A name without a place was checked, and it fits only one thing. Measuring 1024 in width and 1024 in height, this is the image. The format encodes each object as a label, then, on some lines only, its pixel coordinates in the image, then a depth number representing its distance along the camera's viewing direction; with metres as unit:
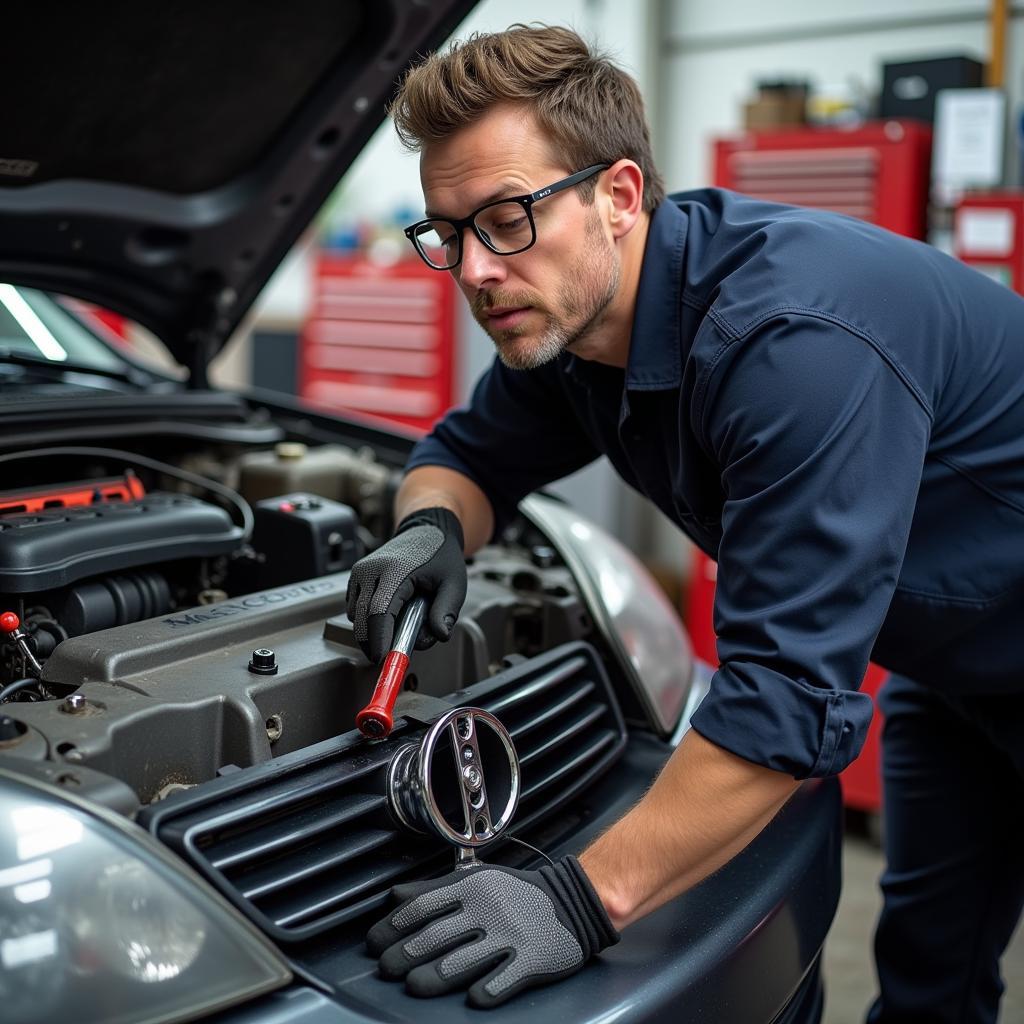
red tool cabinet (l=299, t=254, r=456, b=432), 4.25
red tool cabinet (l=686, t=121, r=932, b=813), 2.86
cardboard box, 3.19
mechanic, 1.01
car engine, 1.02
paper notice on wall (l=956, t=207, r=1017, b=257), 2.75
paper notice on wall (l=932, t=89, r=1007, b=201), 2.81
